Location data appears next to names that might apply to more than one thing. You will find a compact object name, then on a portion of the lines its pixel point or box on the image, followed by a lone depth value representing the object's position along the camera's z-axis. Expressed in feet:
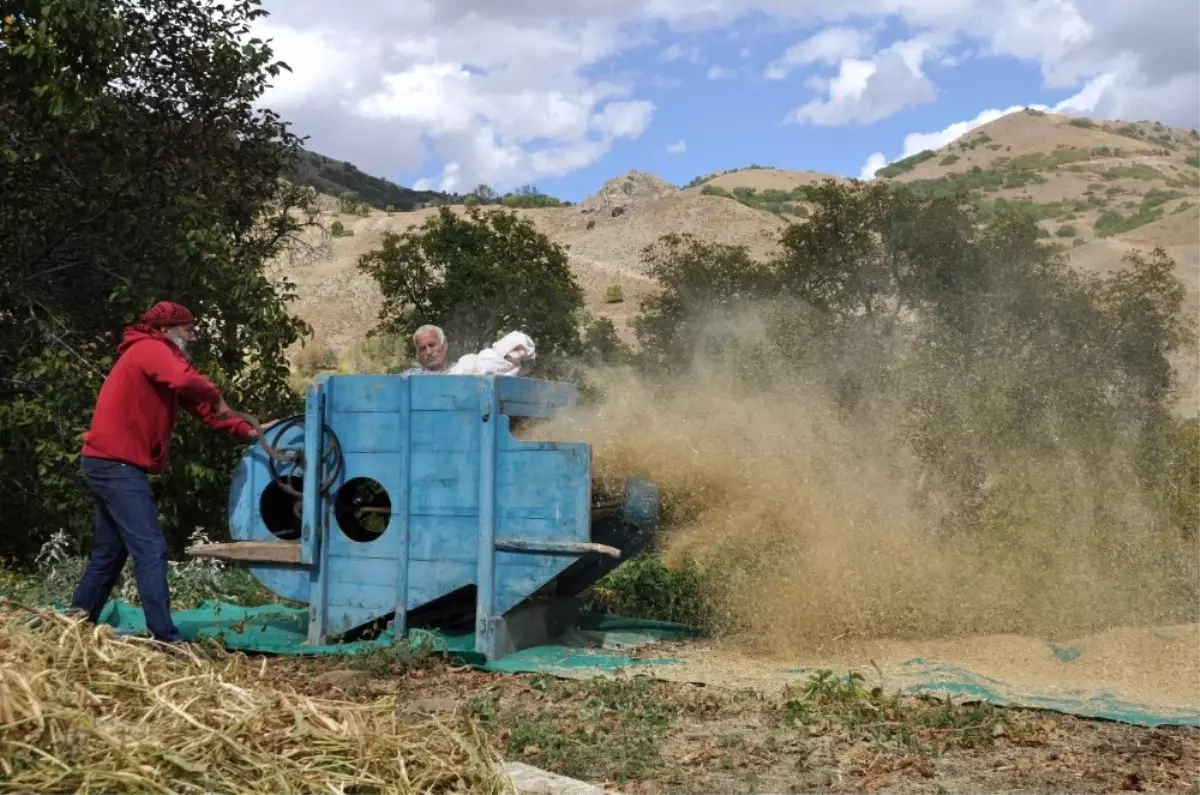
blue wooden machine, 20.94
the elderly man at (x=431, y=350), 23.67
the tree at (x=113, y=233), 27.40
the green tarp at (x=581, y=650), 17.47
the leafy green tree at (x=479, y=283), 65.31
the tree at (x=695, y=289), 58.70
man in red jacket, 18.92
